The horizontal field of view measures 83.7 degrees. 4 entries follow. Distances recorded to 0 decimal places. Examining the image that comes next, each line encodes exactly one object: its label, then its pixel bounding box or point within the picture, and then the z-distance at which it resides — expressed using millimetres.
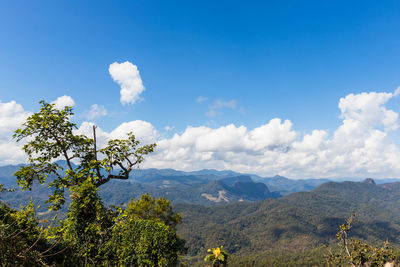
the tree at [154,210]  35312
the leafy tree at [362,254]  20891
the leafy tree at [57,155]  14398
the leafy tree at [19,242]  8250
